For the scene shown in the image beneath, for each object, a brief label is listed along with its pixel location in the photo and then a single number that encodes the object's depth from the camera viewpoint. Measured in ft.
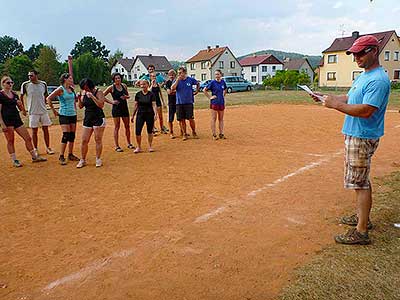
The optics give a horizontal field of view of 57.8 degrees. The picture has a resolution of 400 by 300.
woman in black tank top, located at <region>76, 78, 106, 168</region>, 22.49
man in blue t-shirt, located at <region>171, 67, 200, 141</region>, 31.28
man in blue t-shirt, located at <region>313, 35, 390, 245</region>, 10.99
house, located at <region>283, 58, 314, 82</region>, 242.17
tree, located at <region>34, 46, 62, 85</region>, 159.02
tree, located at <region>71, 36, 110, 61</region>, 338.13
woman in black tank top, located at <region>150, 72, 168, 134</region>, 32.17
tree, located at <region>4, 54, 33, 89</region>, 161.48
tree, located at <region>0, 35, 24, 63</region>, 316.60
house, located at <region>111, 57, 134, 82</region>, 288.30
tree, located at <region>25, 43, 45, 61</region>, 287.85
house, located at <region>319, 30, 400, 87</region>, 161.46
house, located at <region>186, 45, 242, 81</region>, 216.95
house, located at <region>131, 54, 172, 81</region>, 263.59
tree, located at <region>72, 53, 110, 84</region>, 192.24
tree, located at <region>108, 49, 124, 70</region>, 310.92
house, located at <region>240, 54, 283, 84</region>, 238.99
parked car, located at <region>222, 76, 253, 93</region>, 120.16
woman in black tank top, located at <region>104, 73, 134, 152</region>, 27.22
